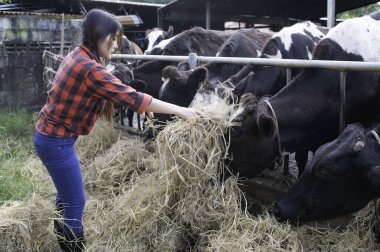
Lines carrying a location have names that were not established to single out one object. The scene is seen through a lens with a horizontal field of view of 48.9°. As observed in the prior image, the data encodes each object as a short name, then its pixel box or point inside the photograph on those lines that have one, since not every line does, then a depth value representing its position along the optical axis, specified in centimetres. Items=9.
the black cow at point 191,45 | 643
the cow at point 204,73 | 465
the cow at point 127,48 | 989
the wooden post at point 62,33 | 966
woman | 268
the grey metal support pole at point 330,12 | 814
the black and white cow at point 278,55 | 427
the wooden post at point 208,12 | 1178
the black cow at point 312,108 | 335
